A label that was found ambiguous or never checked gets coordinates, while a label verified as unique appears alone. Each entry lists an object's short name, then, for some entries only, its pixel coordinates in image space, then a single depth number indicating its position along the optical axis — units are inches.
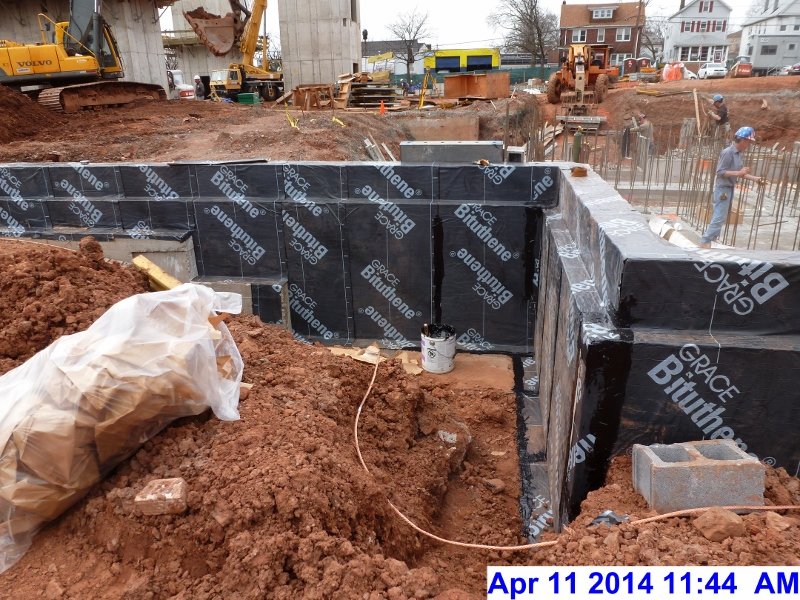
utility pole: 1892.2
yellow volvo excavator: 645.9
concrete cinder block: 110.2
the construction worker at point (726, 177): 331.9
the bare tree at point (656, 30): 2741.1
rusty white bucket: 268.8
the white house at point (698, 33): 2305.6
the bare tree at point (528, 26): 1824.7
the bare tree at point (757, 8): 2625.2
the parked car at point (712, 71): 1498.5
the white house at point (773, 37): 1801.2
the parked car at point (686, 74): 1477.5
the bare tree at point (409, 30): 2372.7
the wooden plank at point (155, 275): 242.8
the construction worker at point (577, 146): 548.2
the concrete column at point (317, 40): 1101.1
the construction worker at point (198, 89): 1270.9
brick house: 2126.0
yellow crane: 1026.7
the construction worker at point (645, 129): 554.7
